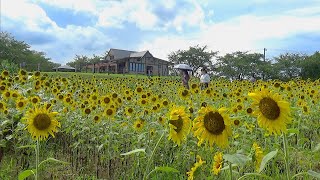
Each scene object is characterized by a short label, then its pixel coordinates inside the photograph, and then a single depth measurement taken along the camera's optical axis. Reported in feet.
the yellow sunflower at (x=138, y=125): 8.12
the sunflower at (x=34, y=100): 9.53
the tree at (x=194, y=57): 110.58
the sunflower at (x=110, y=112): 8.71
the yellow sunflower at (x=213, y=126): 3.79
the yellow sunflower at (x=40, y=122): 5.32
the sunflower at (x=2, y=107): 8.52
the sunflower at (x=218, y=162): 4.72
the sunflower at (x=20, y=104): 9.11
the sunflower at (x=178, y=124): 4.23
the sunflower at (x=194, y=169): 4.39
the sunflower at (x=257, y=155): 4.37
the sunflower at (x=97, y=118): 8.89
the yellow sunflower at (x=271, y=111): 3.82
